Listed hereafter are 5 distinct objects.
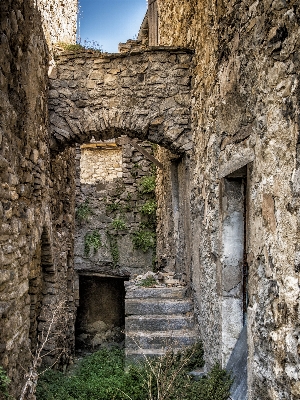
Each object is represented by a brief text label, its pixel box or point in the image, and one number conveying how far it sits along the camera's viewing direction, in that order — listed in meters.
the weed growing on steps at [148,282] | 5.24
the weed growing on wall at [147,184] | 8.81
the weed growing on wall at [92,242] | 8.83
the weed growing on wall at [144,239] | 8.67
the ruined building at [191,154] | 1.89
